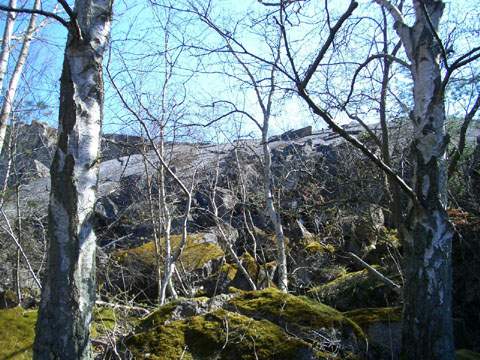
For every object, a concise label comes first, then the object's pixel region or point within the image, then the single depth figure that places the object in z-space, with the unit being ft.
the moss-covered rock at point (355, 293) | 19.82
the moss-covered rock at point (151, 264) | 31.17
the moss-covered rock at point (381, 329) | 12.46
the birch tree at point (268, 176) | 25.66
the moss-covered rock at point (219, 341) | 11.28
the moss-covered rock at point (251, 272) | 31.95
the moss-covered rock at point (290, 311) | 12.25
